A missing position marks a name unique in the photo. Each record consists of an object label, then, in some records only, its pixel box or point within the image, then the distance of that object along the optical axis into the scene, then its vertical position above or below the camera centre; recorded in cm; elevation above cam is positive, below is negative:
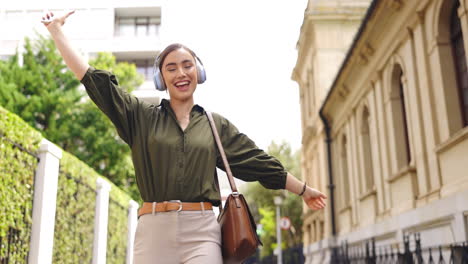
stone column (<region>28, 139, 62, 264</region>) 761 +112
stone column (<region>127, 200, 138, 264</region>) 1471 +166
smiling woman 281 +68
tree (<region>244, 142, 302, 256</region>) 5032 +743
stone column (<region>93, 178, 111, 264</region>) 1132 +129
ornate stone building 962 +361
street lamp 3162 +406
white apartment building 3544 +1699
